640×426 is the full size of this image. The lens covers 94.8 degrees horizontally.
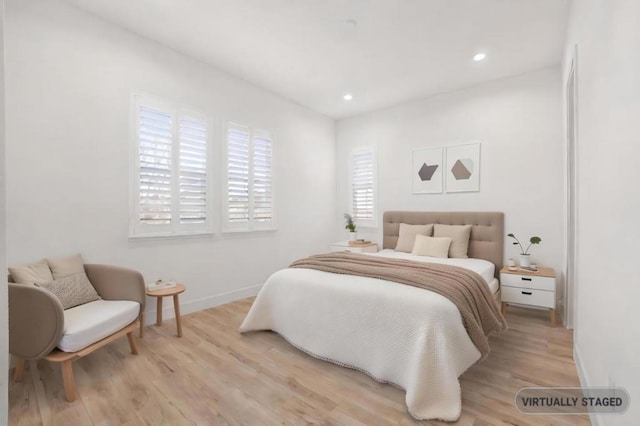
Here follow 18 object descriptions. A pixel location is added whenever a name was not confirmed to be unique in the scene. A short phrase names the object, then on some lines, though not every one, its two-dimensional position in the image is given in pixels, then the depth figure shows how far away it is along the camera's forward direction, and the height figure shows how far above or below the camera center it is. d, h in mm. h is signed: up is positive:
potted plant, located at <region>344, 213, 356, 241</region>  4942 -246
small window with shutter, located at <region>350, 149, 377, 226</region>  4965 +434
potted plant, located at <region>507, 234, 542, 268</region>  3365 -520
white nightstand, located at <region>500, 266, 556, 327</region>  3016 -812
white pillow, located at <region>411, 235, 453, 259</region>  3684 -445
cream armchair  1789 -754
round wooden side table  2709 -763
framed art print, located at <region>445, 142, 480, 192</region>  3979 +606
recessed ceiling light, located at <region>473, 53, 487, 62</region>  3227 +1724
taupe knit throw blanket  2018 -533
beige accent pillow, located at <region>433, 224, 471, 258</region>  3736 -328
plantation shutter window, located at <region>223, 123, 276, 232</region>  3746 +418
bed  1735 -850
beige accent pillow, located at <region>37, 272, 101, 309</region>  2146 -599
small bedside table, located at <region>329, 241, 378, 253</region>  4590 -578
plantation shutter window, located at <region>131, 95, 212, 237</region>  2936 +433
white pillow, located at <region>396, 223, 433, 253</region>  4082 -320
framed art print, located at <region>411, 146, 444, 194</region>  4266 +608
